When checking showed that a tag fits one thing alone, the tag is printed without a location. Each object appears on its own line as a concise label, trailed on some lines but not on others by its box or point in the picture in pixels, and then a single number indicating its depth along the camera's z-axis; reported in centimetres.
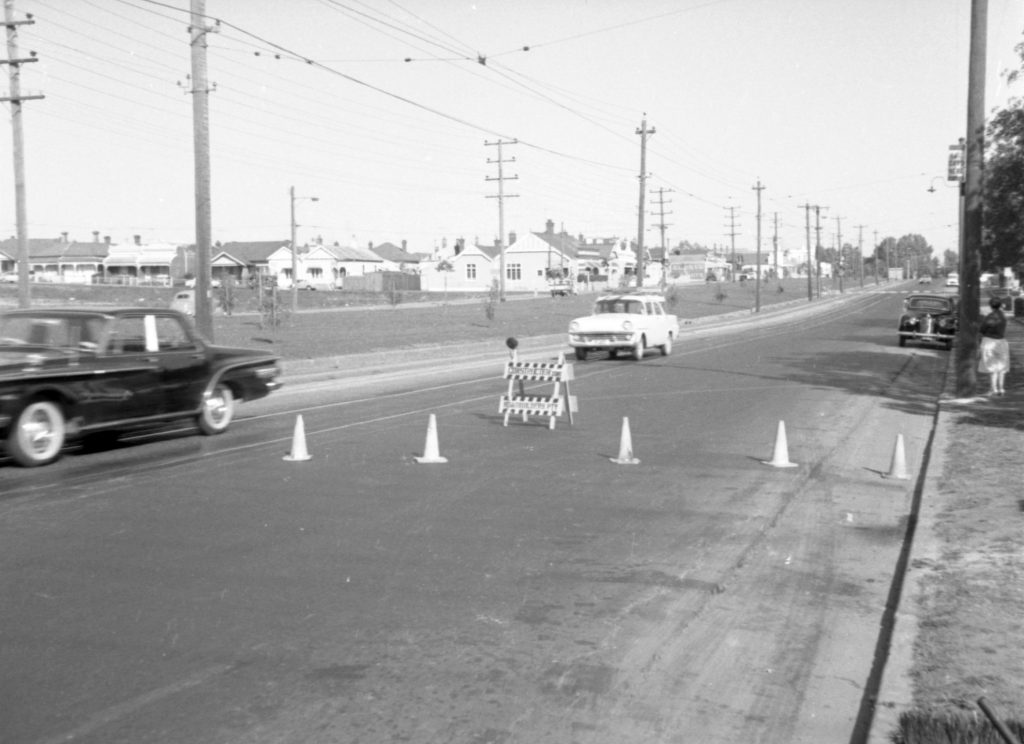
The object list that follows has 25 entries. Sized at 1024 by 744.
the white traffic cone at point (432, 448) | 1259
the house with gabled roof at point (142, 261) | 13188
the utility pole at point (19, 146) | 3076
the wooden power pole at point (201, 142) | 2377
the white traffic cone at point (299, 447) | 1265
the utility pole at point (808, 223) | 10731
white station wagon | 3130
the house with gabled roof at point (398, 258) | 16756
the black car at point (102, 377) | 1214
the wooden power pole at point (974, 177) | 1952
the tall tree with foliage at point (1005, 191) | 2136
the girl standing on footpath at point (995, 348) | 1991
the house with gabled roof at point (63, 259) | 13425
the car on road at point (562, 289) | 9619
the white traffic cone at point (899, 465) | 1191
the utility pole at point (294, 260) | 6488
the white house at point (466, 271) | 14175
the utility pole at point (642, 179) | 5672
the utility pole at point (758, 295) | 7391
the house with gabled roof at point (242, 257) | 12875
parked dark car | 3731
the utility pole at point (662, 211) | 8925
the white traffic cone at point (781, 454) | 1251
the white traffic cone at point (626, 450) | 1266
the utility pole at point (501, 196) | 7481
